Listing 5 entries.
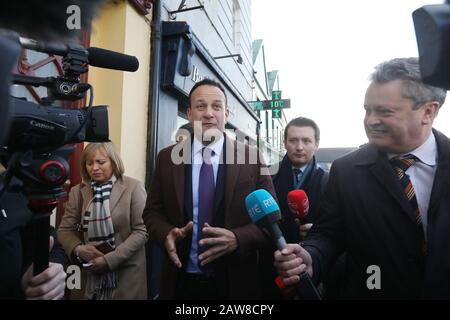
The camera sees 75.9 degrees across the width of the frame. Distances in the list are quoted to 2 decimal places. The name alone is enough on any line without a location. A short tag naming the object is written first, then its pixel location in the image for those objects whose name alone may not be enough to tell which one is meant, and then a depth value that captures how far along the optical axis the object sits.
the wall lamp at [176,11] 4.29
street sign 9.61
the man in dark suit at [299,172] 2.29
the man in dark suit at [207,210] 1.59
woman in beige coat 2.19
